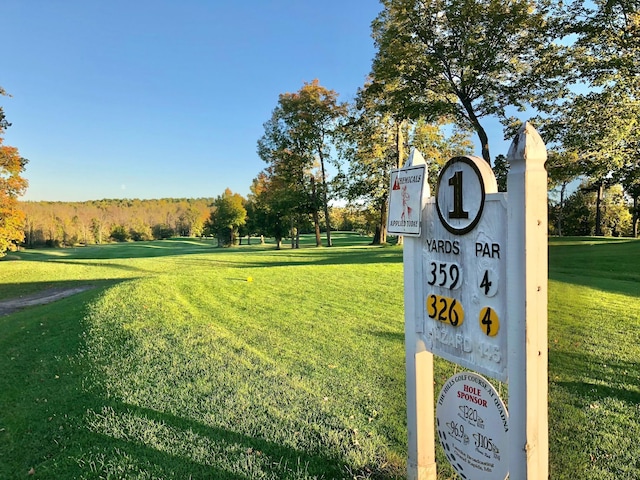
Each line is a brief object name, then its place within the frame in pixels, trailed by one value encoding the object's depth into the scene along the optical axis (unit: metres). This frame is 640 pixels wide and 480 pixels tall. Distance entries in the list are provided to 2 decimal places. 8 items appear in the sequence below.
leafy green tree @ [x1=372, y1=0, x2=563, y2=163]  13.35
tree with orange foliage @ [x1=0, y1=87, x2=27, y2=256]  18.55
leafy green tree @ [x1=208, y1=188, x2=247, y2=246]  33.59
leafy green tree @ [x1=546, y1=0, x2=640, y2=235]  9.76
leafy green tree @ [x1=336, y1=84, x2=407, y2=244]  24.38
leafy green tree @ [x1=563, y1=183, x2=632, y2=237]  22.40
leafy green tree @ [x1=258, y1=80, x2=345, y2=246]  27.91
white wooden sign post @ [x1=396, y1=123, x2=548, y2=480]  1.66
